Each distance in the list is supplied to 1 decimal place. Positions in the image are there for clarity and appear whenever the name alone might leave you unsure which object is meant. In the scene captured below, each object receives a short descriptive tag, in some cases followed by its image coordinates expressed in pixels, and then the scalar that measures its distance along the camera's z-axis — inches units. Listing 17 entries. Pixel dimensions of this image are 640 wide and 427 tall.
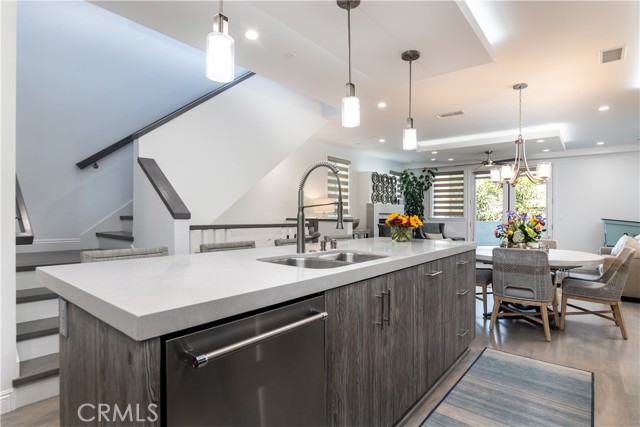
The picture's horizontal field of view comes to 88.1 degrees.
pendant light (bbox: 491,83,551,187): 171.3
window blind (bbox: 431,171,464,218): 353.7
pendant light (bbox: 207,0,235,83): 57.6
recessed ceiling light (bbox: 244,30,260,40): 93.1
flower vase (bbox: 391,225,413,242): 108.7
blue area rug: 74.1
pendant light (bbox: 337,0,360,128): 80.0
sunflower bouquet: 107.1
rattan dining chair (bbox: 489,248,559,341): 118.3
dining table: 125.0
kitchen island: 30.8
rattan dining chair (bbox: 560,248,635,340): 119.2
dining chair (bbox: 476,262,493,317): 142.9
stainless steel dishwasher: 31.2
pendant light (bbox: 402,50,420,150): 99.9
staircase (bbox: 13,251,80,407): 76.8
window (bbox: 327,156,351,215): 269.6
